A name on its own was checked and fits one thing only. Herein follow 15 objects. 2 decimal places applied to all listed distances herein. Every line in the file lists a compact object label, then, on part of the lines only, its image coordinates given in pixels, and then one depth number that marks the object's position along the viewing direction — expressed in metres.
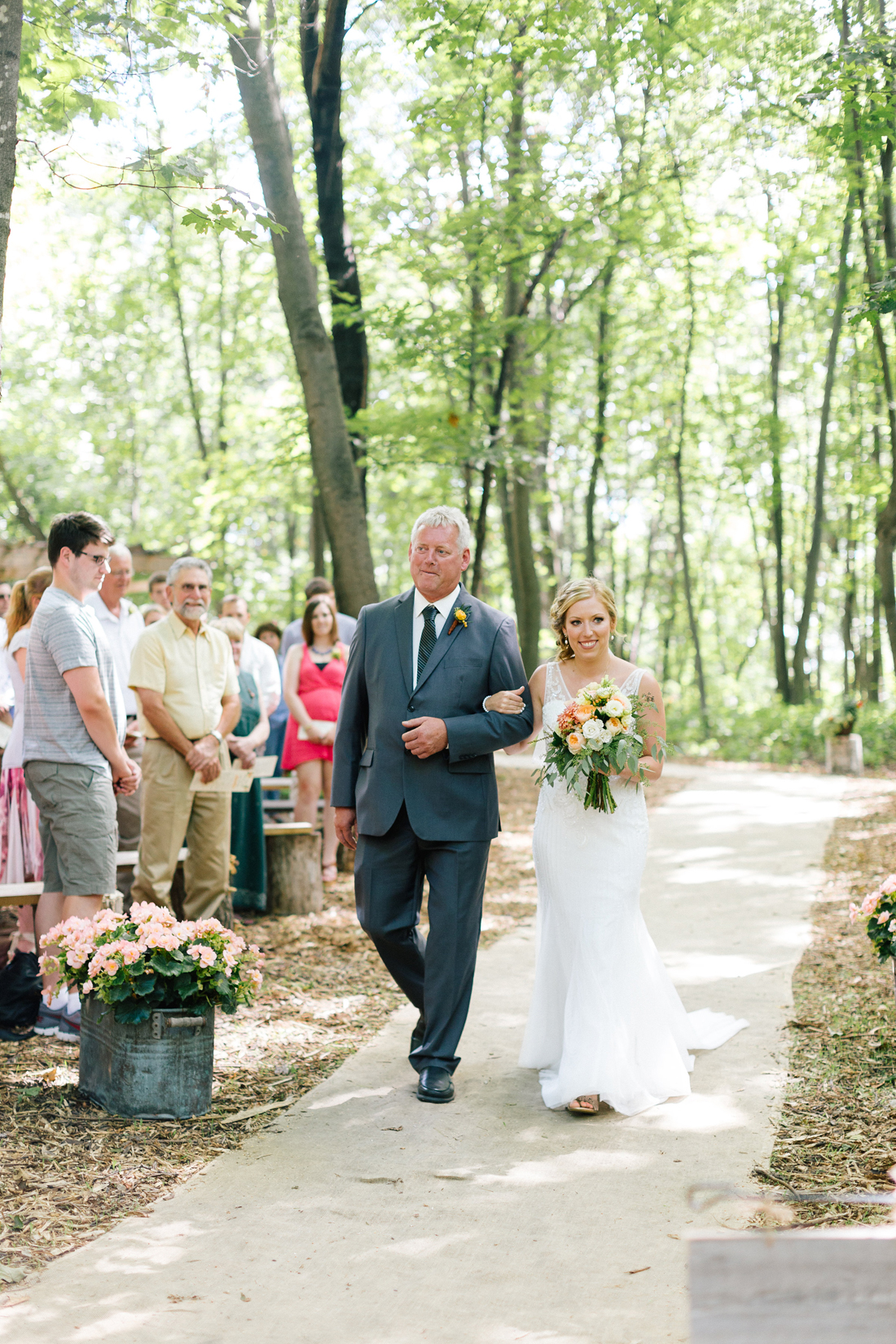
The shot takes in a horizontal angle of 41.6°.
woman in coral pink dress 9.12
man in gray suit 4.86
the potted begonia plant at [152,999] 4.52
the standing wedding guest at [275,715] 10.58
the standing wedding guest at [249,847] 8.45
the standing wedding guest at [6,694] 7.06
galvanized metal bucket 4.53
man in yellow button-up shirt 6.65
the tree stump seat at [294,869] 8.54
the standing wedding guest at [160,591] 9.78
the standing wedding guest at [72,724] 5.35
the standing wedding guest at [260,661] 9.05
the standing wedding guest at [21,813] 6.44
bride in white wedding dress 4.77
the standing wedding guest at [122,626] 7.62
